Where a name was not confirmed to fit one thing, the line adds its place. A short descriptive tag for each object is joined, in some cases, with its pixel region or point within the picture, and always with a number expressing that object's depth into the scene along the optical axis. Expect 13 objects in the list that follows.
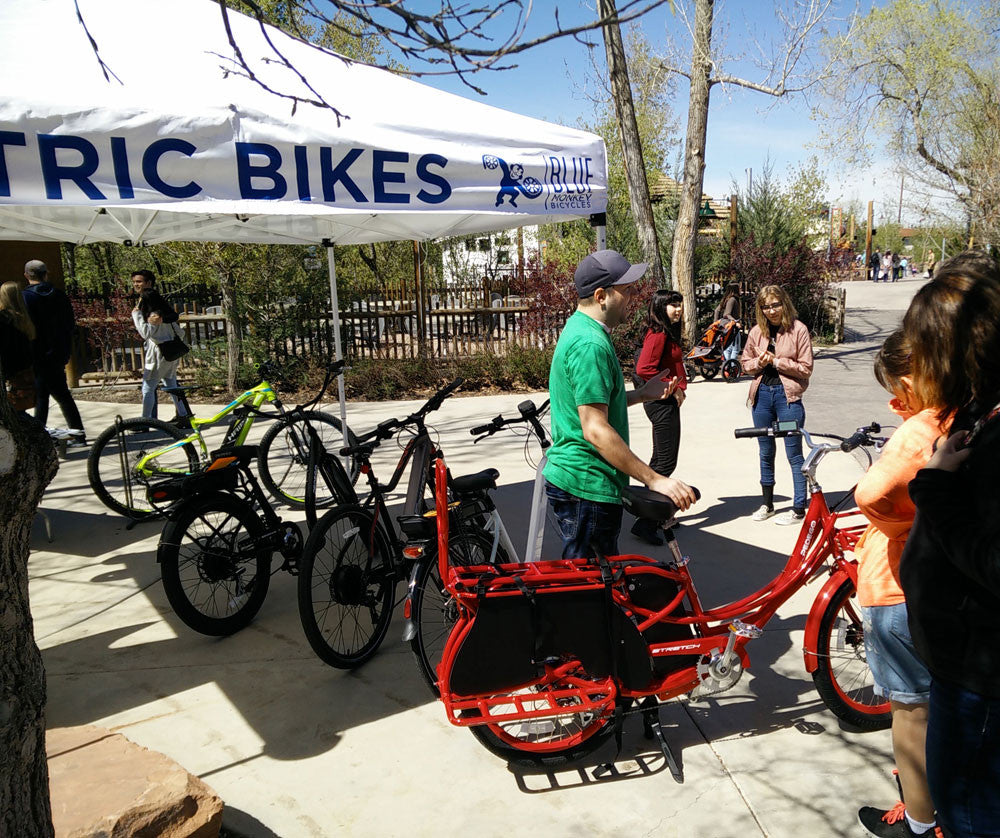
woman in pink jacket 5.49
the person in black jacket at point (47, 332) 6.97
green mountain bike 5.51
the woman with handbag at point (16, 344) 5.70
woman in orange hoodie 2.13
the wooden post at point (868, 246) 51.34
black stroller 12.91
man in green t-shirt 2.98
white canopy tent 3.18
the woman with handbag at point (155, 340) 7.77
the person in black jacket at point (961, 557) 1.62
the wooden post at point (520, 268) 13.62
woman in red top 5.32
